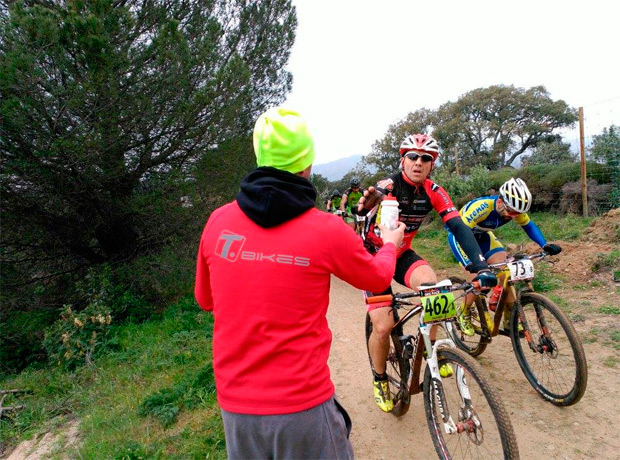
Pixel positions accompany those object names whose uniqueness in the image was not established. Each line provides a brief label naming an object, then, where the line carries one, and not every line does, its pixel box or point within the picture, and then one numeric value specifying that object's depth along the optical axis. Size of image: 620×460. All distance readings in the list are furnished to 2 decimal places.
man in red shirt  1.43
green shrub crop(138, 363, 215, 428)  4.05
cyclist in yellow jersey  4.00
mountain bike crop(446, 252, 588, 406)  3.43
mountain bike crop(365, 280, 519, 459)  2.32
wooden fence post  8.47
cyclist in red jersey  3.24
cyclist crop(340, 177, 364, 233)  10.02
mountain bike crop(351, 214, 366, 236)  9.66
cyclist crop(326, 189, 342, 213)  11.66
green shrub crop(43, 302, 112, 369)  6.64
